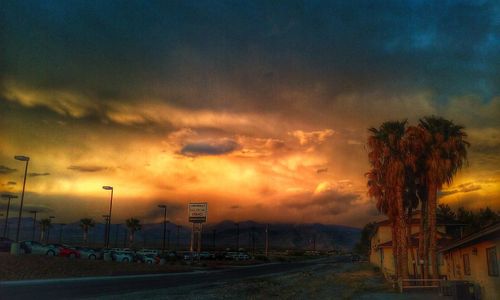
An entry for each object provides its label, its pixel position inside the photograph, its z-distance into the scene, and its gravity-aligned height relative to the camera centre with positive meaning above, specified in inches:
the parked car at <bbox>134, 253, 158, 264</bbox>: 2491.4 -92.8
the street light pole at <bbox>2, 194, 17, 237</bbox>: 3109.3 +326.1
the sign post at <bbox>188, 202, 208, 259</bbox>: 3139.8 +219.2
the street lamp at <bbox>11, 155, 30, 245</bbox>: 1636.1 +249.0
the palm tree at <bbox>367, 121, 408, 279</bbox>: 1526.7 +252.7
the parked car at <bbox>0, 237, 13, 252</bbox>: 2027.1 -11.3
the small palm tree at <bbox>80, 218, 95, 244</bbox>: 5738.2 +241.3
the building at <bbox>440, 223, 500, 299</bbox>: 820.6 -30.1
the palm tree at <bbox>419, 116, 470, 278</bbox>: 1440.7 +303.4
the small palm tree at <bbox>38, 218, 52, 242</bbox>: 6254.9 +261.0
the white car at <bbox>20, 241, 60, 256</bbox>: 1916.6 -27.6
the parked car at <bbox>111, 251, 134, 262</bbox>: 2289.6 -71.8
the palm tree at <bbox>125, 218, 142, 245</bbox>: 5270.7 +215.2
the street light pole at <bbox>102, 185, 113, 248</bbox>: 2455.5 +309.9
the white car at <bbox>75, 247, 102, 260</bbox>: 2188.7 -54.8
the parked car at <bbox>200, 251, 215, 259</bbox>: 4046.3 -118.0
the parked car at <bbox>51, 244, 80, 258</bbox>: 2076.5 -46.6
